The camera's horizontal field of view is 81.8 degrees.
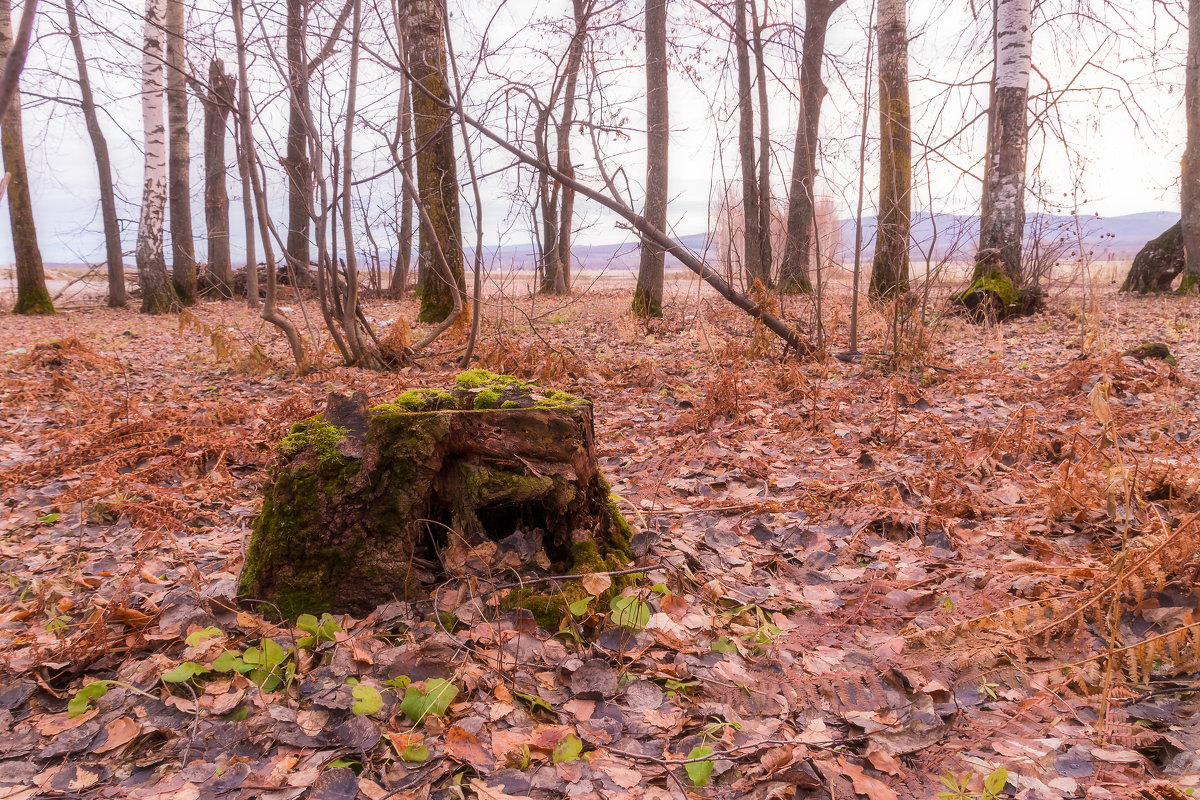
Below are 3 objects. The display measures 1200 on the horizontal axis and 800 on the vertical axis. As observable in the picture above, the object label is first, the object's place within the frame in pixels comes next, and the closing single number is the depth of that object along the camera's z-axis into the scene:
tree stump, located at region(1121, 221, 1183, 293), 13.22
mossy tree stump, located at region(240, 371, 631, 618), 2.47
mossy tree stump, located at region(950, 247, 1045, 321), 9.22
